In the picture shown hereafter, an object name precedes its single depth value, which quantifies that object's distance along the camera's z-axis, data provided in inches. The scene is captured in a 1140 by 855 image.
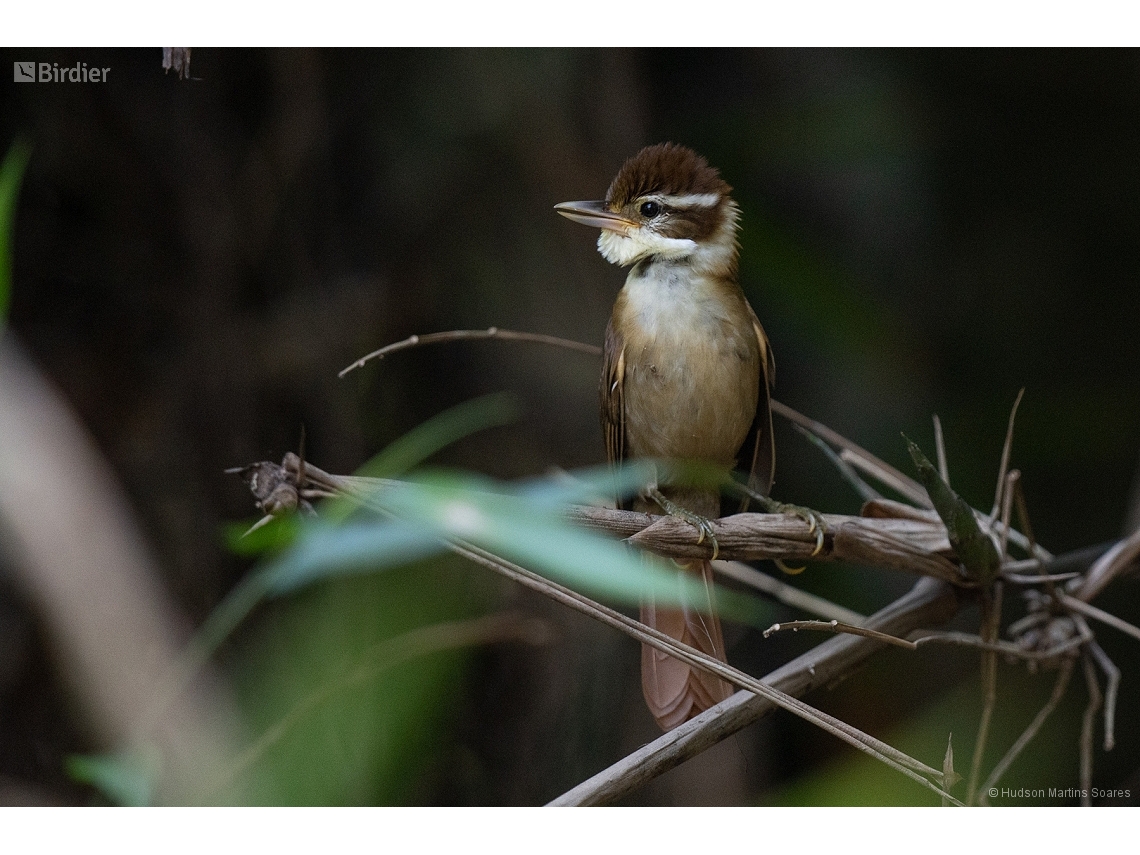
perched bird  187.8
